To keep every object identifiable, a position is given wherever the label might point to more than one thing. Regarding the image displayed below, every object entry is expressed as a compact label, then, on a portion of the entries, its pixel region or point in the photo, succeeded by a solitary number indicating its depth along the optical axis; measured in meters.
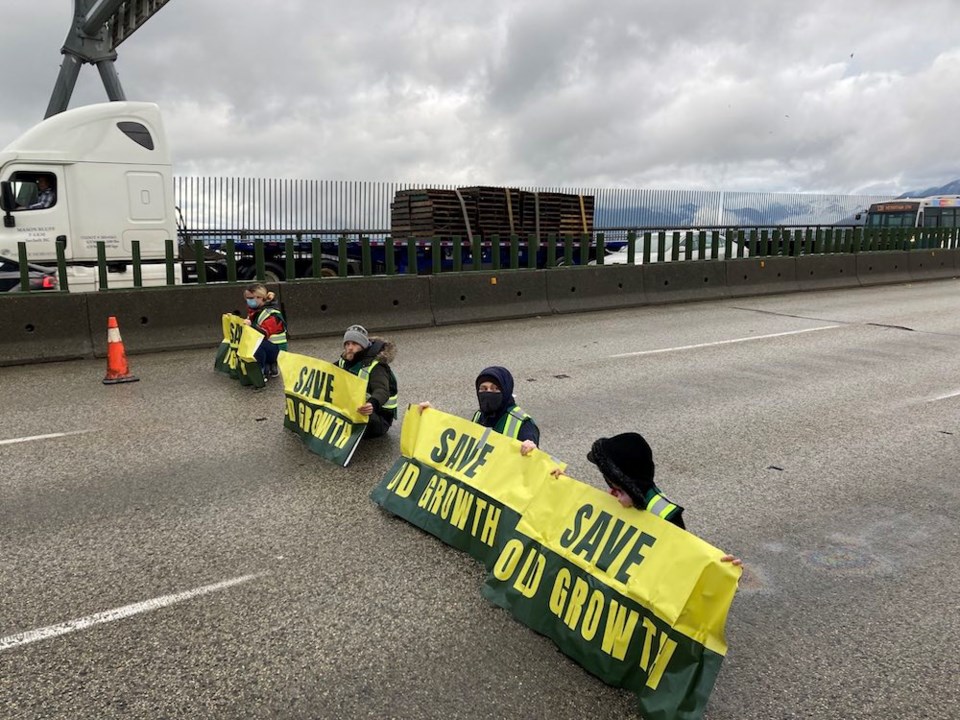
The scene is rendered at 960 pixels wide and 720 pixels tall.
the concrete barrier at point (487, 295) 13.91
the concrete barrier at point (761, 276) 18.11
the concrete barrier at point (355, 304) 12.42
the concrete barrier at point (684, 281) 16.70
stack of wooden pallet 18.66
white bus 30.97
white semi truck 13.55
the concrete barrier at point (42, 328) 10.13
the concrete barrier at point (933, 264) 22.82
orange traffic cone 8.98
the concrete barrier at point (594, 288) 15.29
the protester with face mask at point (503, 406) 4.68
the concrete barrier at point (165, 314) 10.80
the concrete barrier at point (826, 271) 19.50
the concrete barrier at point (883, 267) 21.11
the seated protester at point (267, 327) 8.80
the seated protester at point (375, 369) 6.29
